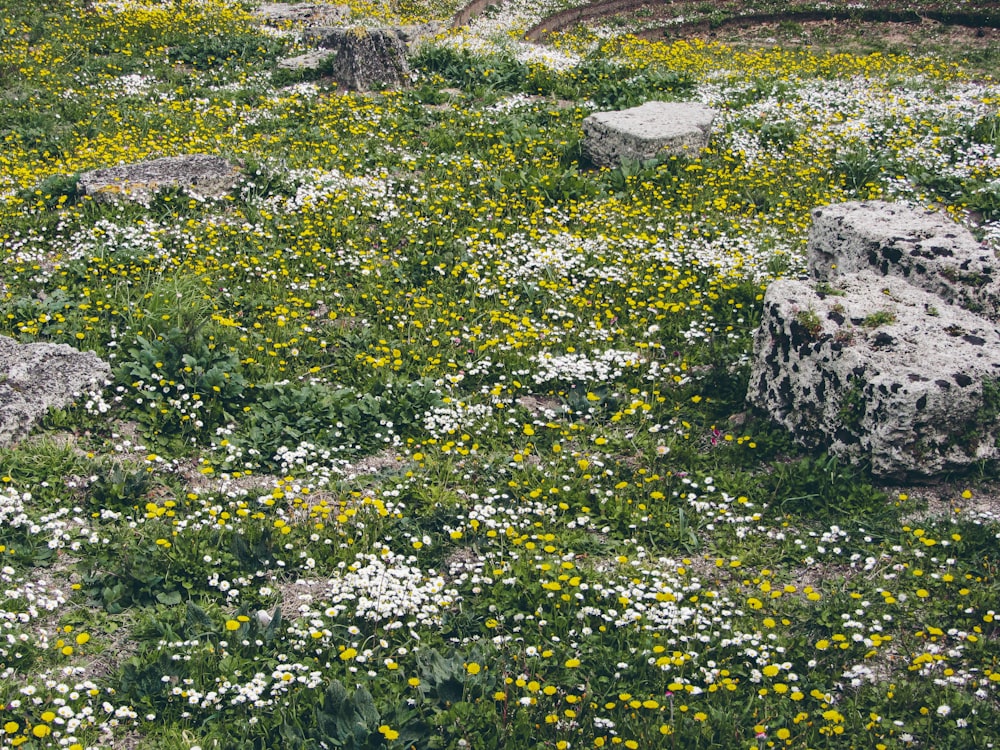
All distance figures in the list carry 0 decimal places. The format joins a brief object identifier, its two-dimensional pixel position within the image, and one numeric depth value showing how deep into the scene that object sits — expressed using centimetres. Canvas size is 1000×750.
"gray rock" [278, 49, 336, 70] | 1939
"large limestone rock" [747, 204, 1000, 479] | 719
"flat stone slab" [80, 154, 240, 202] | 1230
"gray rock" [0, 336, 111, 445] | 765
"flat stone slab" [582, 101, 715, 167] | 1458
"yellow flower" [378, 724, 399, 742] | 495
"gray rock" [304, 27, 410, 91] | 1809
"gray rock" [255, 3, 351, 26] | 2434
